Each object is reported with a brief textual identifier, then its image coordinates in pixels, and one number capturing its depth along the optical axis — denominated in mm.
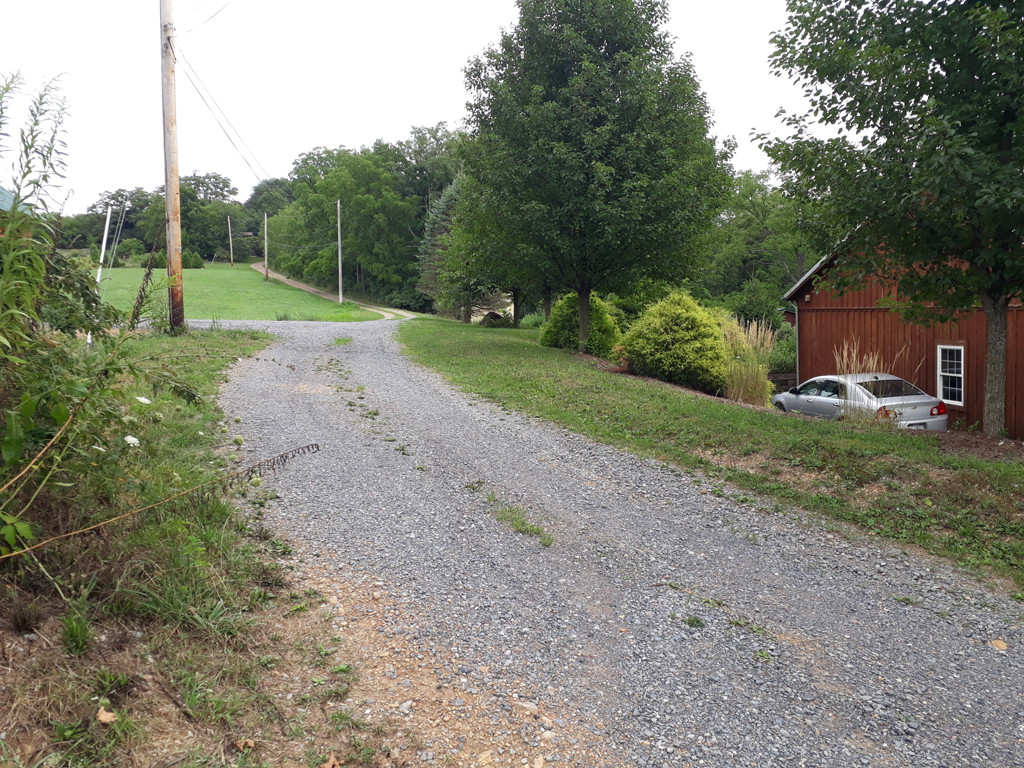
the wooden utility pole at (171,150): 15016
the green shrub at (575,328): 20188
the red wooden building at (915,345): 14484
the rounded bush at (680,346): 15164
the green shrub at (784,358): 25784
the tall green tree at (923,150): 6930
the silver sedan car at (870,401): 10305
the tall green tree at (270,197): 87956
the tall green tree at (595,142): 15242
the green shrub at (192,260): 54453
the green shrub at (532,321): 35716
